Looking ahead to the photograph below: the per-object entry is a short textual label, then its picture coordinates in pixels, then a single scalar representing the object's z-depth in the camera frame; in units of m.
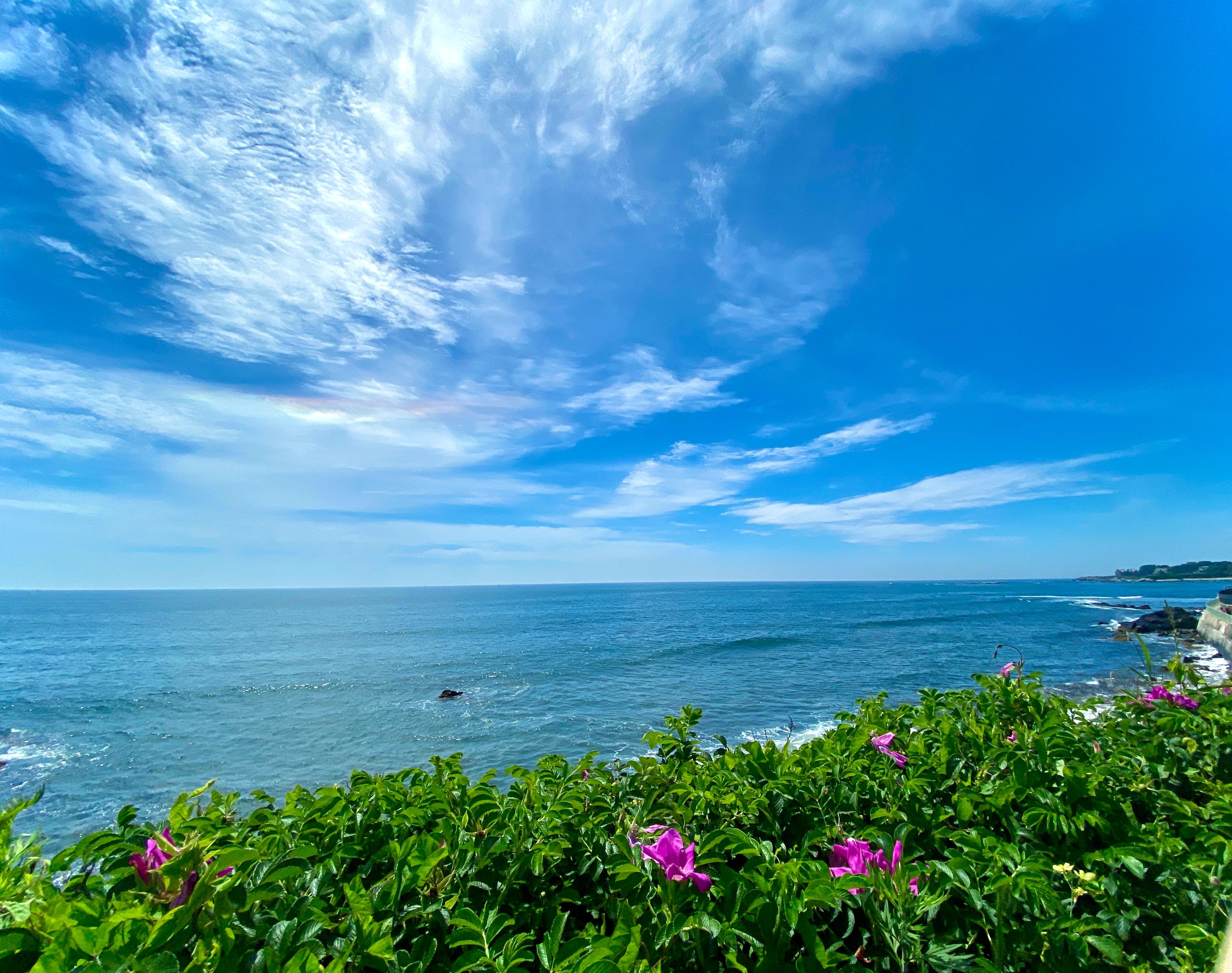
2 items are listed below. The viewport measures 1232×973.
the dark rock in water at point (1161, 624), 43.44
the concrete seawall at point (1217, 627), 30.67
